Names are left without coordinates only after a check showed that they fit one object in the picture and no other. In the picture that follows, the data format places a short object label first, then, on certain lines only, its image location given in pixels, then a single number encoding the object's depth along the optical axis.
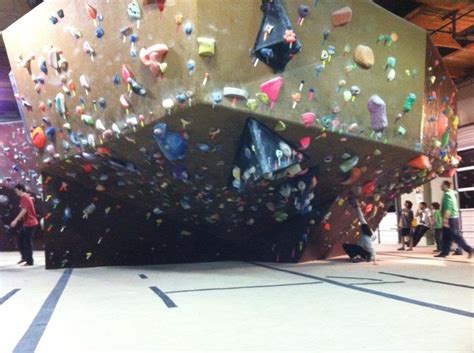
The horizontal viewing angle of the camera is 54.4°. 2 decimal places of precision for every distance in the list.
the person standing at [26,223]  7.22
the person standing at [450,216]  7.39
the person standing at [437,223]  9.02
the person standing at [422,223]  10.25
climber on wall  7.04
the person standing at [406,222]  10.25
